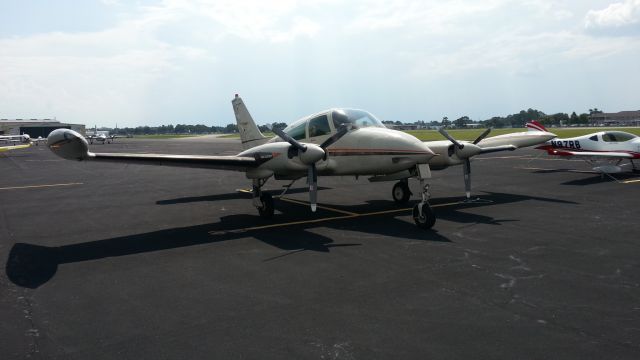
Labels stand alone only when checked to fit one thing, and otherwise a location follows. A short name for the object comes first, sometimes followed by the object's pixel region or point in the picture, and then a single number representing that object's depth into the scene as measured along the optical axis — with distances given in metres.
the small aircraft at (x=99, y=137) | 106.36
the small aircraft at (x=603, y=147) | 23.33
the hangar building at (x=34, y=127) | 160.50
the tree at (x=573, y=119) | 189.55
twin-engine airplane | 12.40
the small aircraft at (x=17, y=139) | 86.67
